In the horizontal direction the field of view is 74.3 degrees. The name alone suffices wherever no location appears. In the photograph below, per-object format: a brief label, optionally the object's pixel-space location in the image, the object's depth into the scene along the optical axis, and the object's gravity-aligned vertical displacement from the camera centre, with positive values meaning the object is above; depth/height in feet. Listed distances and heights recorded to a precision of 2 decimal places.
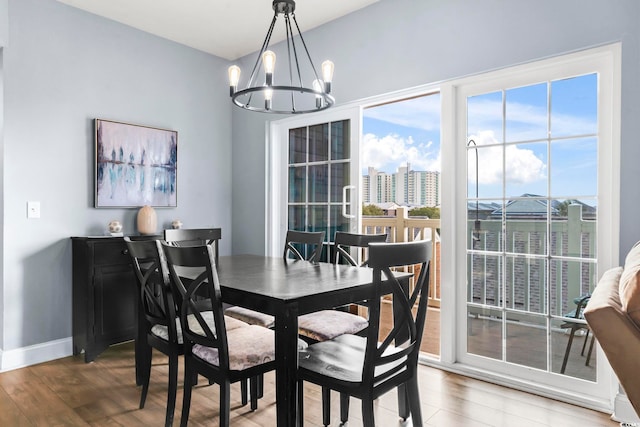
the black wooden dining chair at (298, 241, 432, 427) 5.33 -2.11
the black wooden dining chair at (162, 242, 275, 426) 5.92 -2.05
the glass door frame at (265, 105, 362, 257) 13.67 +0.88
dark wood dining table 5.62 -1.20
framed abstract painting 11.56 +1.32
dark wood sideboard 10.37 -2.13
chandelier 7.17 +3.33
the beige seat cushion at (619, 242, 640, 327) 3.96 -0.79
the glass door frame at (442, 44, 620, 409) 7.64 +0.51
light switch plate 10.30 +0.03
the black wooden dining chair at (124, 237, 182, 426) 6.78 -2.02
